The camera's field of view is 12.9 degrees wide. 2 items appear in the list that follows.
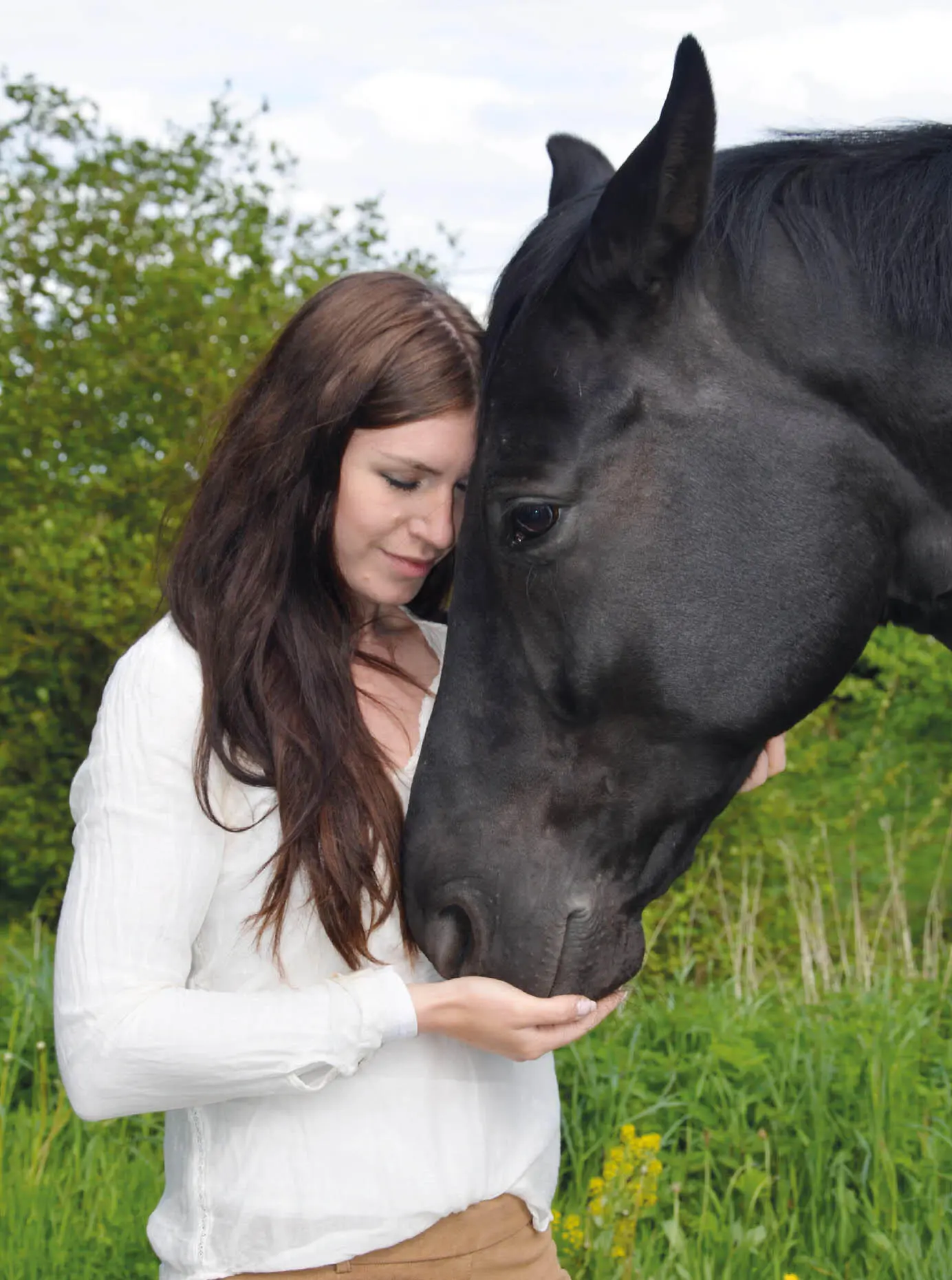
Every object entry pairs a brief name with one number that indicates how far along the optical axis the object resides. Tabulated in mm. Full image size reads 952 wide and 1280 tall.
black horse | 3122
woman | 3069
